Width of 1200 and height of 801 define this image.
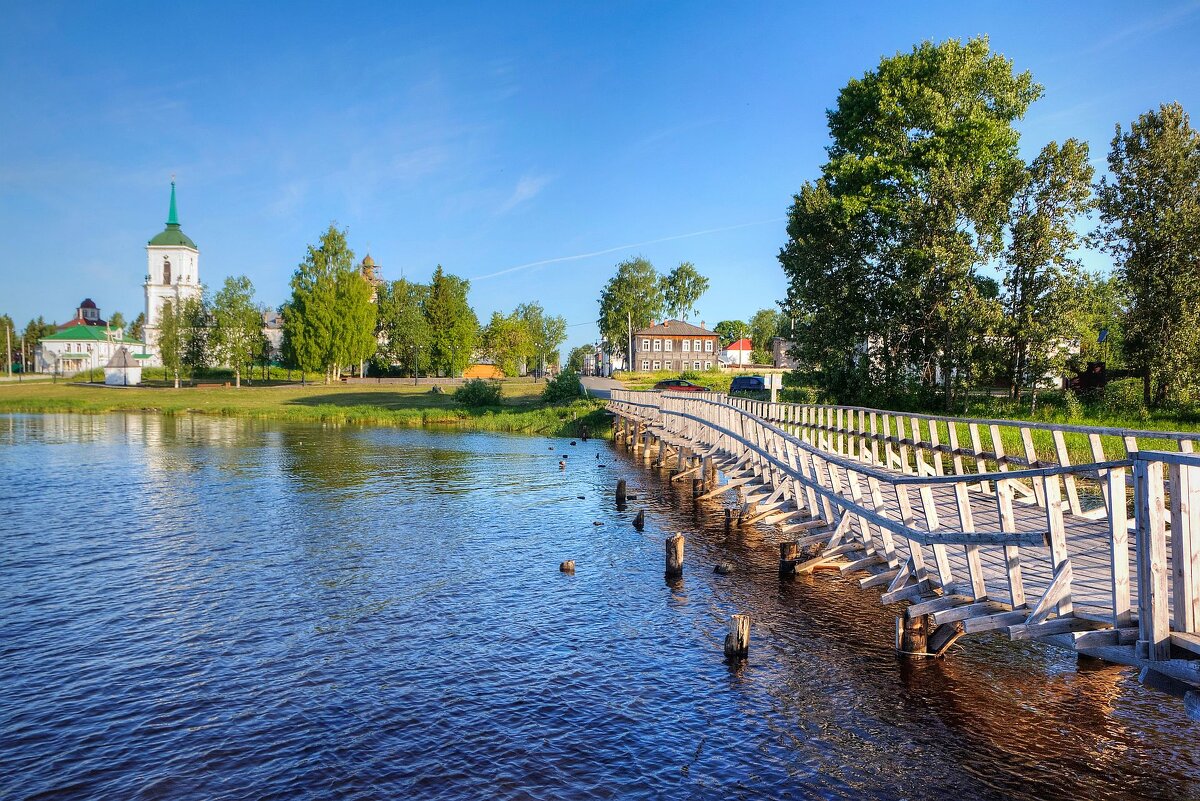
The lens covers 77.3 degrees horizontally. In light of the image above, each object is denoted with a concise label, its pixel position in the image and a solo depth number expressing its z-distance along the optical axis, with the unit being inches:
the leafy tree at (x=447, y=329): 3831.2
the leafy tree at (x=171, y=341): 3321.9
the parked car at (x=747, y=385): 2297.0
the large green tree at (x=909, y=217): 1299.2
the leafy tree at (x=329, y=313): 3321.9
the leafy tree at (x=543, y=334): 5290.4
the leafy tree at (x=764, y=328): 6683.1
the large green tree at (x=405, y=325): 3774.6
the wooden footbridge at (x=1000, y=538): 239.5
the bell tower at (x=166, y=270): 4547.2
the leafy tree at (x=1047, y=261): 1261.1
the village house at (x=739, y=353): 5900.6
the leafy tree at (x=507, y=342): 4212.6
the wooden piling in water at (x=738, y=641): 451.5
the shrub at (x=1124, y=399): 1227.2
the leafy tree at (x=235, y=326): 3378.4
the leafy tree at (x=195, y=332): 3371.1
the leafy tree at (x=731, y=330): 7637.8
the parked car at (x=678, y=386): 2386.8
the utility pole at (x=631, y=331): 4803.2
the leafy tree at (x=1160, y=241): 1227.9
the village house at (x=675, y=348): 4569.4
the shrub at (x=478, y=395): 2566.4
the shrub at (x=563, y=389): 2544.3
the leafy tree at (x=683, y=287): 5236.2
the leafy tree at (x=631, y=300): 5009.8
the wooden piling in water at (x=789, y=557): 606.9
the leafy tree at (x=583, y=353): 7539.4
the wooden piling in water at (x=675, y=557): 636.1
